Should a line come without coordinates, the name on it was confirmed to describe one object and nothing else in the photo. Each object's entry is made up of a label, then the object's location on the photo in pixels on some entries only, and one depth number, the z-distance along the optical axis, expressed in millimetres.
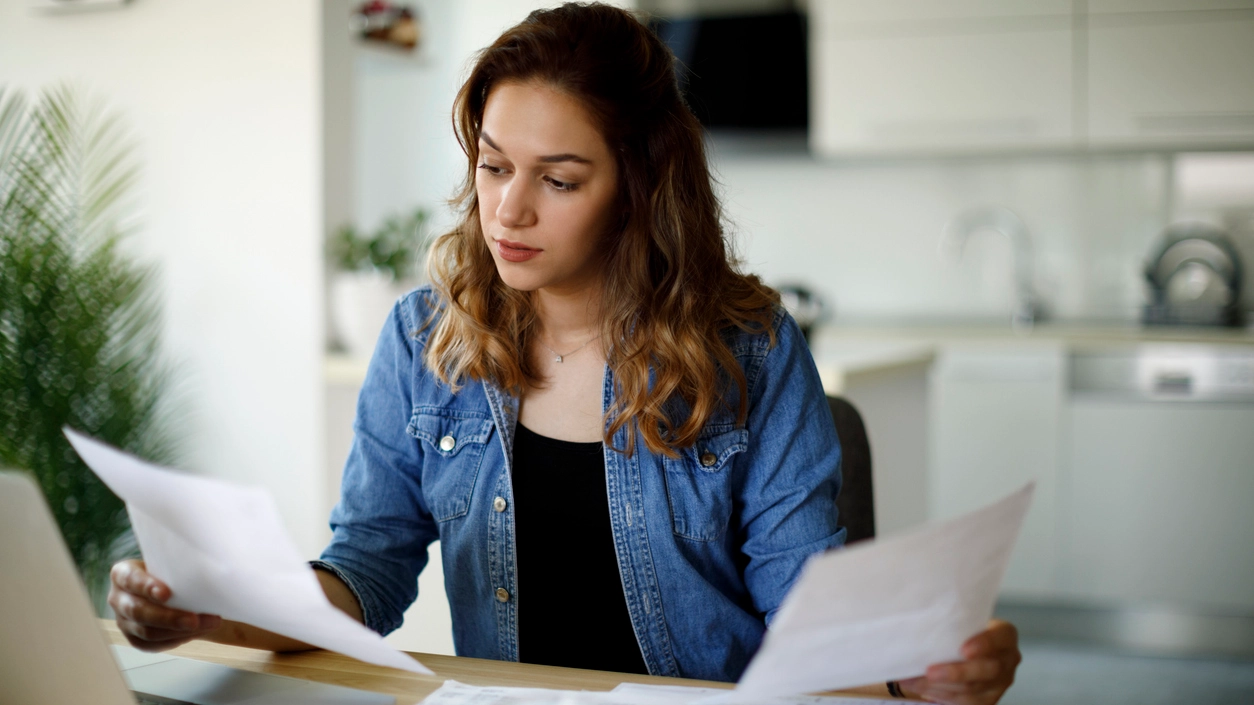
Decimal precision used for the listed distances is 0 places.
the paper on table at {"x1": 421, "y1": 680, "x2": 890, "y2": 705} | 913
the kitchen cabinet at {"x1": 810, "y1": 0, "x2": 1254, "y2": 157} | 3609
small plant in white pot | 2568
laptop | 785
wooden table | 976
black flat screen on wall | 3977
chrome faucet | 4172
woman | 1220
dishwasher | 3453
